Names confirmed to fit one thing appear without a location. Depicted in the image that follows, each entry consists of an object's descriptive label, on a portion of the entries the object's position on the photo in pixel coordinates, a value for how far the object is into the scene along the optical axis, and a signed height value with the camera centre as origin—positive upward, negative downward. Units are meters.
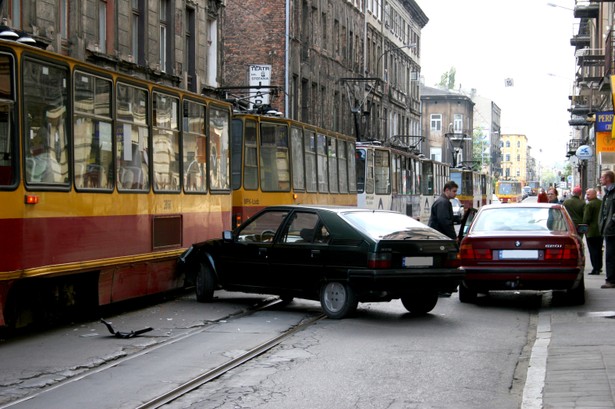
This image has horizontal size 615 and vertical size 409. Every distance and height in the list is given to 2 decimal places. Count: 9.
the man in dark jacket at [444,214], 18.39 -0.41
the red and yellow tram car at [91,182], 11.93 +0.10
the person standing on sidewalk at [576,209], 24.19 -0.44
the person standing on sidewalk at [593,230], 22.38 -0.82
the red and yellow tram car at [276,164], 22.81 +0.55
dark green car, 14.00 -0.88
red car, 15.72 -0.95
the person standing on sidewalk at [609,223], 18.05 -0.56
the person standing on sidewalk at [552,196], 28.61 -0.19
